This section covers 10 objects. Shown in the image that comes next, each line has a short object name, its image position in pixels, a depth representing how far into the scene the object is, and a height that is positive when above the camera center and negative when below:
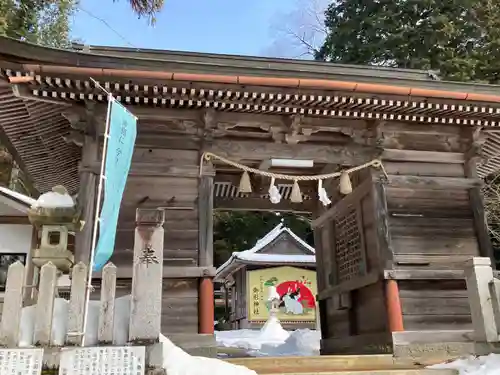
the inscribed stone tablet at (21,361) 4.41 -0.15
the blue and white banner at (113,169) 5.46 +2.02
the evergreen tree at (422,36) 21.00 +14.06
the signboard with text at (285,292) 21.77 +1.96
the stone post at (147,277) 4.77 +0.63
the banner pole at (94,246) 4.67 +1.01
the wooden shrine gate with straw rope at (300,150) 7.66 +3.36
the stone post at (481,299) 6.24 +0.40
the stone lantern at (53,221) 6.49 +1.62
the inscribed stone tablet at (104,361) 4.48 -0.17
